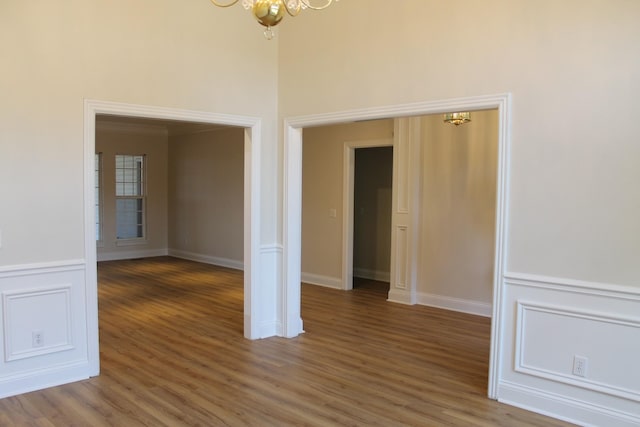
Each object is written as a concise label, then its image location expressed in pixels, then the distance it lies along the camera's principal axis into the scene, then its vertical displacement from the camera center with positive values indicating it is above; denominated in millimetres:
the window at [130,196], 10547 -100
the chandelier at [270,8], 2441 +910
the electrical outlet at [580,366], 3205 -1087
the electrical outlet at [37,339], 3672 -1095
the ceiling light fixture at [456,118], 5230 +821
